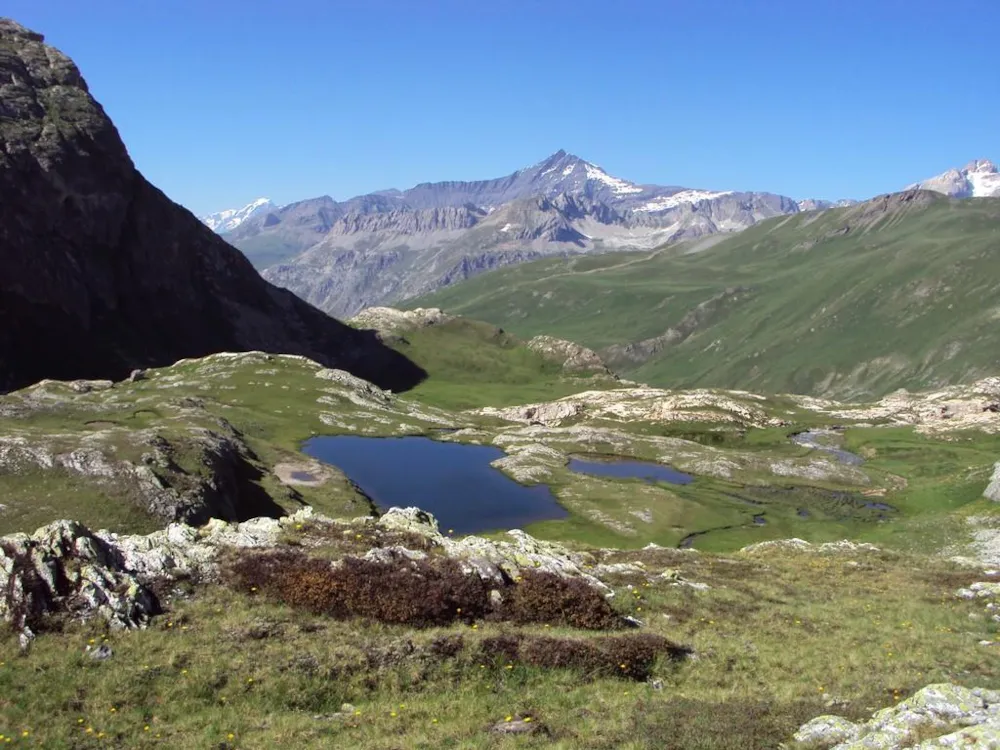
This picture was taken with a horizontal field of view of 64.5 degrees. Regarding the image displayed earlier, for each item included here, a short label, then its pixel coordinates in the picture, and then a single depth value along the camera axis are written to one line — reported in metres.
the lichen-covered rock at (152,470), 73.00
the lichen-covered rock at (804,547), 67.62
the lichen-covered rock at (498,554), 37.56
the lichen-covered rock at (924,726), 20.17
